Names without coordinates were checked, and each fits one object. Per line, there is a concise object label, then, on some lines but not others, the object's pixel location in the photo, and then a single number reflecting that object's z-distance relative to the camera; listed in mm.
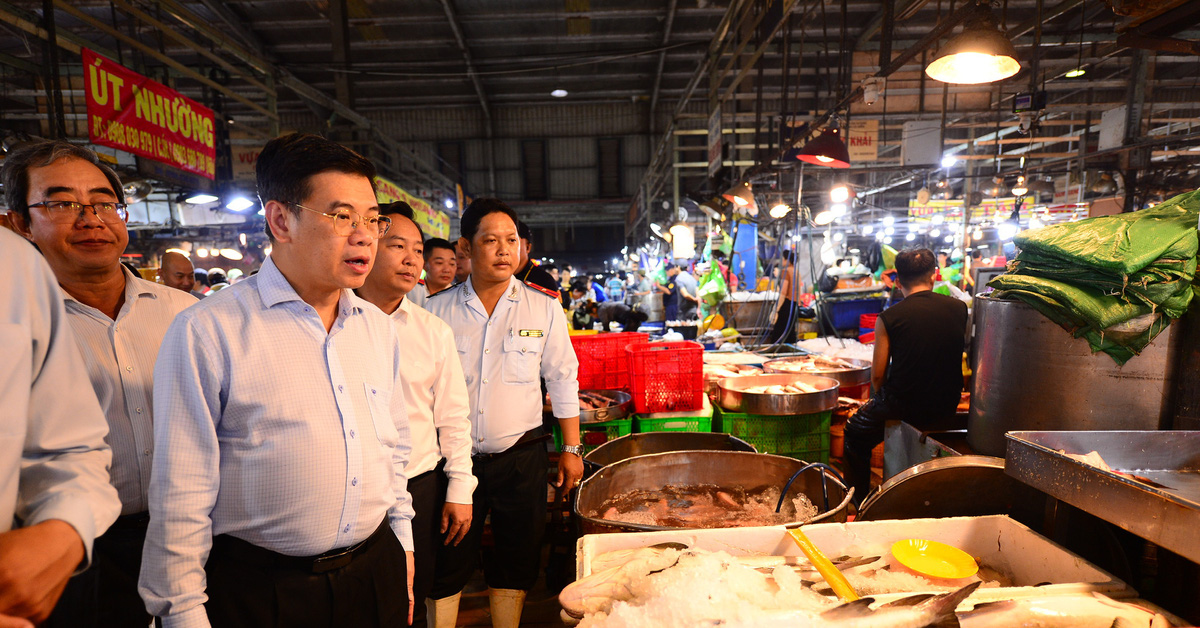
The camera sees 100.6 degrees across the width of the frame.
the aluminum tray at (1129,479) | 1270
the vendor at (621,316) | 8789
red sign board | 4137
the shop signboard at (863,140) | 9375
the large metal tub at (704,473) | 2627
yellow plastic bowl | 1650
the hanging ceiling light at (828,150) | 5180
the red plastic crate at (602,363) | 4379
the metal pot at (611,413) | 3639
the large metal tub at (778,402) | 3822
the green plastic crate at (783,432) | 3986
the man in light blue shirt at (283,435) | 1290
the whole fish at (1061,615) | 1316
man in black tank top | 3641
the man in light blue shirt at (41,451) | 862
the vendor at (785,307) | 7987
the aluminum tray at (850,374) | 5098
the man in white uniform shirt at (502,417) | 2729
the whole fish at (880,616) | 1235
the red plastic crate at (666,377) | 3811
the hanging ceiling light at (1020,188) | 10848
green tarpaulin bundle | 1905
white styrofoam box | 1722
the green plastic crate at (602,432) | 3783
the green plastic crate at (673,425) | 3805
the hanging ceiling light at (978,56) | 2814
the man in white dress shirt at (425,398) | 2299
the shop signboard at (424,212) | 8195
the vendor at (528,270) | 3477
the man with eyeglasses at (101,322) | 1826
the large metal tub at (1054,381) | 2049
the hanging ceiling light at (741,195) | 7051
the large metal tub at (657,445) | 3297
